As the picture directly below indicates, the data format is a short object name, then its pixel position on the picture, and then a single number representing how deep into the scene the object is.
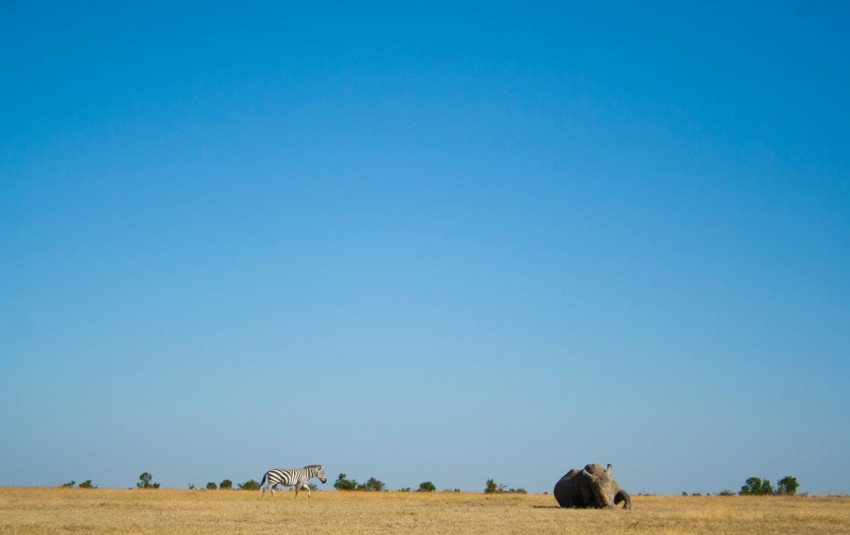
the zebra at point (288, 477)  51.97
